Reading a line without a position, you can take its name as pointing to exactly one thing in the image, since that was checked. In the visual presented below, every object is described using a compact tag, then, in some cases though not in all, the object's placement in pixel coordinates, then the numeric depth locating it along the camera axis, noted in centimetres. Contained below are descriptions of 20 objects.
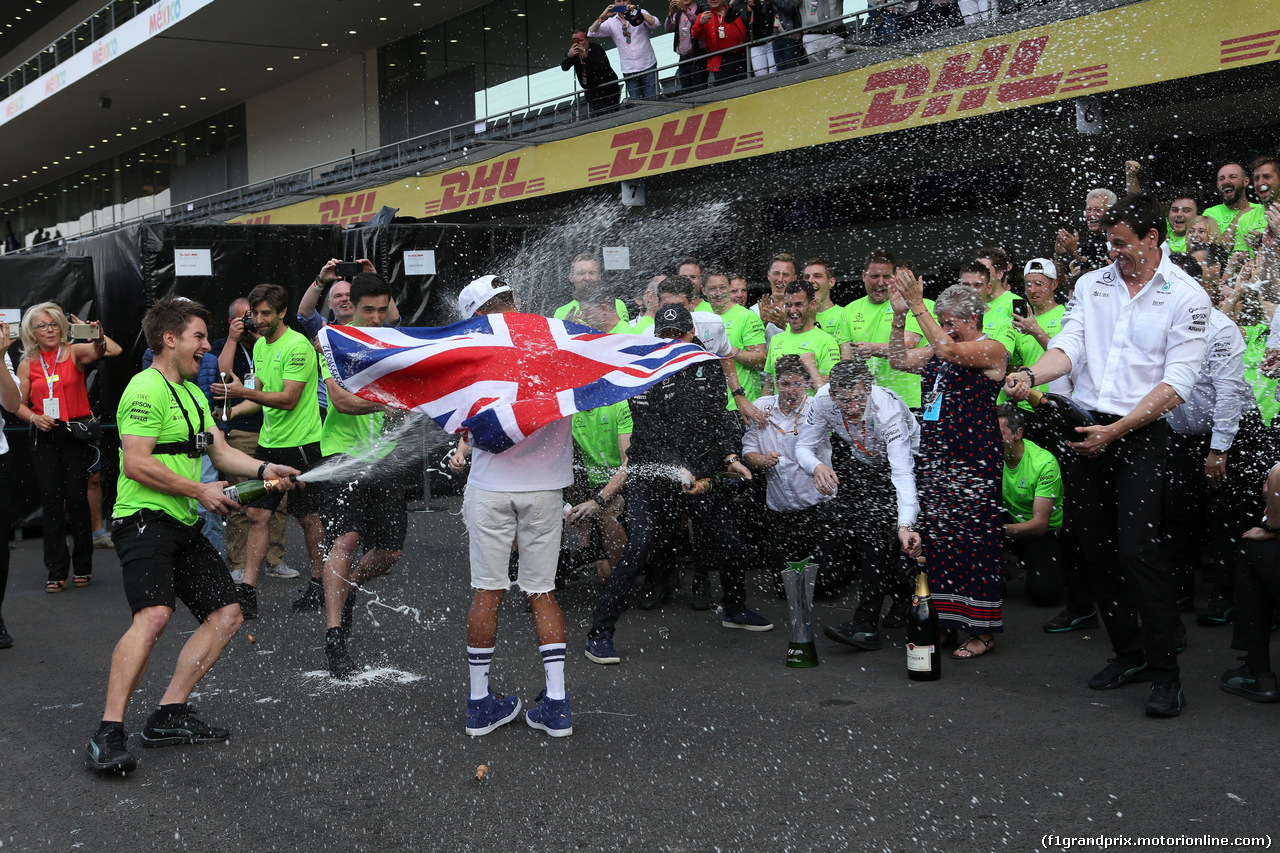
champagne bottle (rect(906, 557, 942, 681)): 521
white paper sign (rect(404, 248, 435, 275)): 1240
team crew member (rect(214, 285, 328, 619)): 724
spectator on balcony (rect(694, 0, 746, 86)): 1274
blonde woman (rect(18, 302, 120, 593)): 820
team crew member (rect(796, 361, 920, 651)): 558
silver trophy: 548
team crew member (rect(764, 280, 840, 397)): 753
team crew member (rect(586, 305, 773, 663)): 582
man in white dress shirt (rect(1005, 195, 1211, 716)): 458
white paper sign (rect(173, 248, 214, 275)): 1108
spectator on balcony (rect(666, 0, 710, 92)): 1317
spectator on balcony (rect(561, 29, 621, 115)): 1480
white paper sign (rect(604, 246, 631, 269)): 1068
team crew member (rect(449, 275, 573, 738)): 460
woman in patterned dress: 556
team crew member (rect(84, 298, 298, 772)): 440
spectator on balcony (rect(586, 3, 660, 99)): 1426
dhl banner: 859
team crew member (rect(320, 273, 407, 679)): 559
